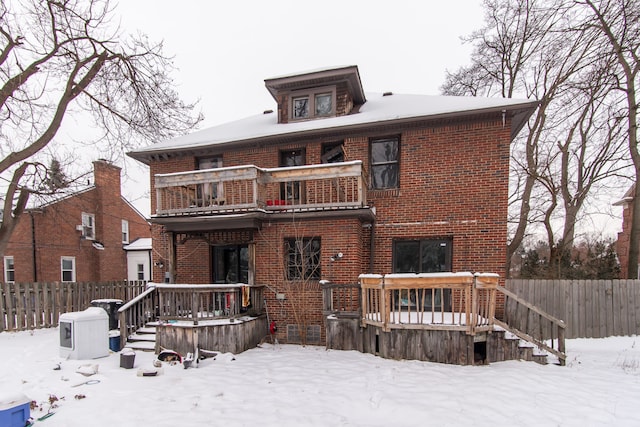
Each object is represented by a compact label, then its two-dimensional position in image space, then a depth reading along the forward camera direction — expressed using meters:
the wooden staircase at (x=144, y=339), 7.31
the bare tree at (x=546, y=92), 11.68
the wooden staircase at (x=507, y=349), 6.23
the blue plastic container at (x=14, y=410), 3.53
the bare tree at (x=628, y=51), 10.32
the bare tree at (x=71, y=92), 8.80
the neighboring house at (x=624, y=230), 18.16
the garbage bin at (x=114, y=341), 7.20
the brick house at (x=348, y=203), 8.12
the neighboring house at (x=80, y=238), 15.62
